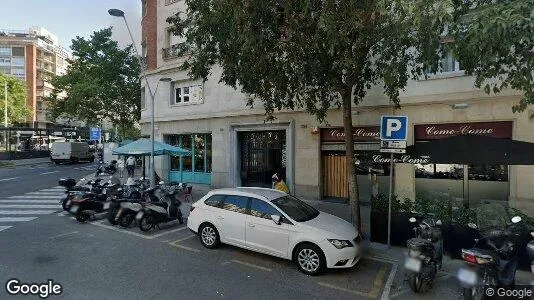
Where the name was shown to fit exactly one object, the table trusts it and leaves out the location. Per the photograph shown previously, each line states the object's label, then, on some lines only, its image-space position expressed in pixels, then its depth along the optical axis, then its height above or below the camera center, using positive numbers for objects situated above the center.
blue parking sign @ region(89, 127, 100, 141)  31.98 +1.03
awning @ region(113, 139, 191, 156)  14.50 -0.14
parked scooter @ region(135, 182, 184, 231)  9.52 -1.84
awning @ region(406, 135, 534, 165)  7.12 -0.10
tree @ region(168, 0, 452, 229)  6.67 +2.04
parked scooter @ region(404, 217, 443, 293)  5.65 -1.85
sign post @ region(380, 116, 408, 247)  7.82 +0.26
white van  34.16 -0.62
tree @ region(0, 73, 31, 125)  51.34 +6.81
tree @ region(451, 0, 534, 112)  4.66 +1.51
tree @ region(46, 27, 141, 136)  30.23 +5.44
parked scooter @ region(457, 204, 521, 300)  5.00 -1.68
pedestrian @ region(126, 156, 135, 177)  22.09 -1.15
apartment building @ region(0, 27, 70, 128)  71.44 +16.42
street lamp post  12.77 +4.62
